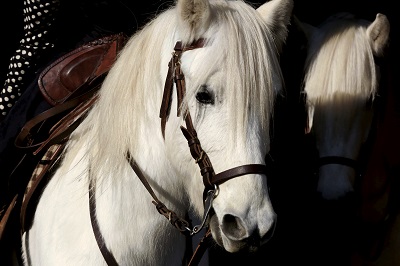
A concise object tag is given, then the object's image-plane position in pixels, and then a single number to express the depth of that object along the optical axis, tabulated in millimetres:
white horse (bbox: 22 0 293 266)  4062
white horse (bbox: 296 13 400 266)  5457
